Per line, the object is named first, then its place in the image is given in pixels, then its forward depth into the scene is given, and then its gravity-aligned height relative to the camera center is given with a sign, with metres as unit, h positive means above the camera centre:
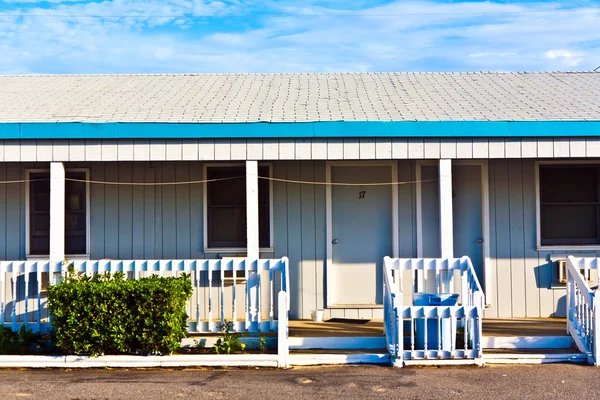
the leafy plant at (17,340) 8.21 -1.24
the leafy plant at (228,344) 8.16 -1.31
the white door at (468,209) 10.45 +0.25
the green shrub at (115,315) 7.77 -0.91
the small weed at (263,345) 8.24 -1.33
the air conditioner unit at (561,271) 10.21 -0.65
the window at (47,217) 10.40 +0.21
